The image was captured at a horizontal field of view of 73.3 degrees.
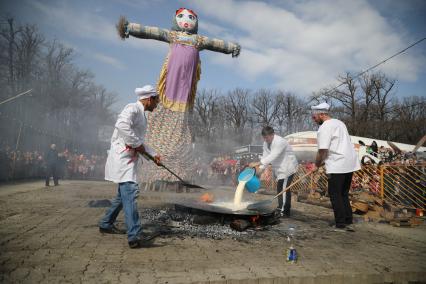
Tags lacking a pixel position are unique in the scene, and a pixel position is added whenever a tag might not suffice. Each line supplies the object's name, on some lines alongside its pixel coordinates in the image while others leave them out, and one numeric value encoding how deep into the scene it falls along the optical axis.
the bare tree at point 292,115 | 49.28
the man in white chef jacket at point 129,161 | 3.65
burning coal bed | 4.39
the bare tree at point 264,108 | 51.47
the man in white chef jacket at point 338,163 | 5.18
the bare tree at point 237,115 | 51.84
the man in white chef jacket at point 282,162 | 6.37
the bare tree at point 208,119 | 51.47
